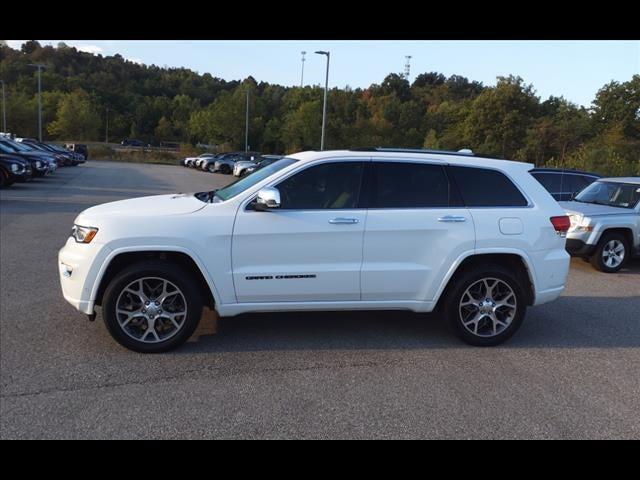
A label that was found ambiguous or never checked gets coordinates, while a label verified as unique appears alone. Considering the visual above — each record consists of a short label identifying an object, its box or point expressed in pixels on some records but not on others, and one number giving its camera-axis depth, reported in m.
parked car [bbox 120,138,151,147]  91.85
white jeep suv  4.79
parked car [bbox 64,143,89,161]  51.22
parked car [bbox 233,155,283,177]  34.83
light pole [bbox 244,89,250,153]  63.35
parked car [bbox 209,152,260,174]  41.85
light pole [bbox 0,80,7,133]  66.14
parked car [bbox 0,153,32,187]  19.09
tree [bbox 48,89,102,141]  79.00
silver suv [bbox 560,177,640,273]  9.15
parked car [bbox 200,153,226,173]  43.92
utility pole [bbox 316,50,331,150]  33.81
